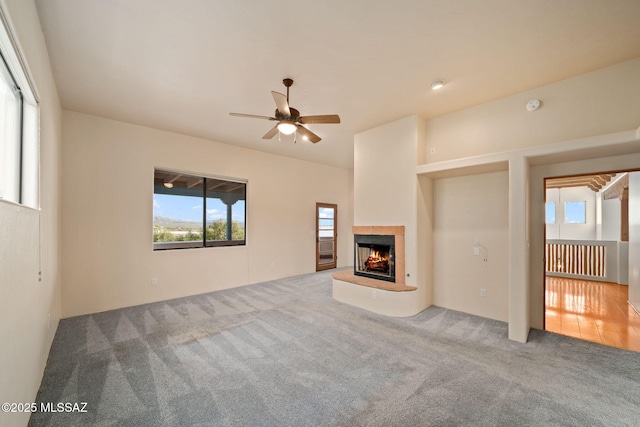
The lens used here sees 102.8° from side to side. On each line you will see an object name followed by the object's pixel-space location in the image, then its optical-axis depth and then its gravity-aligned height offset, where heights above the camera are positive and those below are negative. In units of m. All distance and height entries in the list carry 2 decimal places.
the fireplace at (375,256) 4.40 -0.75
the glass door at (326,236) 7.55 -0.60
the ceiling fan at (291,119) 2.99 +1.17
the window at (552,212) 9.53 +0.13
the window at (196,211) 5.02 +0.11
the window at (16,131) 1.71 +0.70
